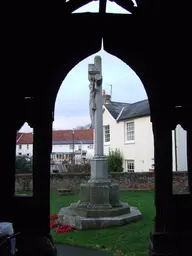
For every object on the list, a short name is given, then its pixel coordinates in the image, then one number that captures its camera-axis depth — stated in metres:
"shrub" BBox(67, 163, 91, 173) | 17.46
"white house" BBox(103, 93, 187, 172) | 16.73
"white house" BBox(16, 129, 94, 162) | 46.62
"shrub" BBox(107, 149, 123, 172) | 19.94
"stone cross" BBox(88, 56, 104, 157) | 8.89
